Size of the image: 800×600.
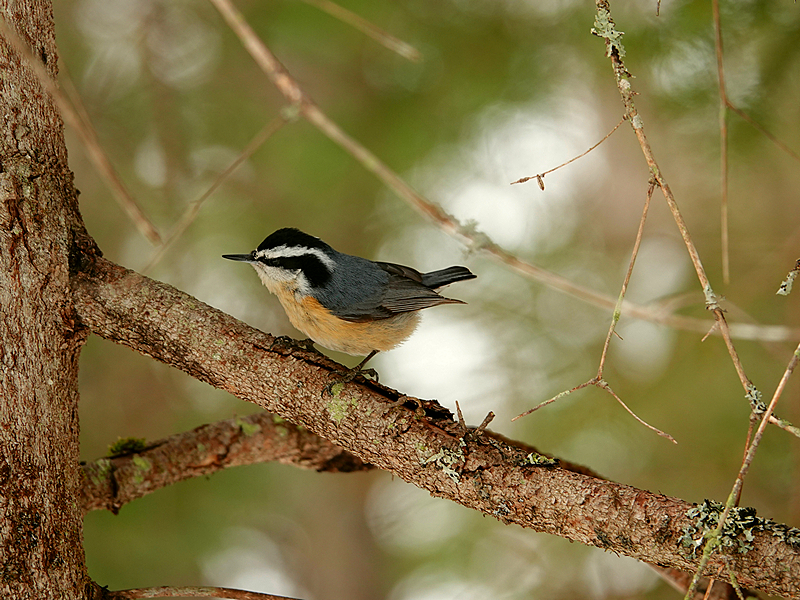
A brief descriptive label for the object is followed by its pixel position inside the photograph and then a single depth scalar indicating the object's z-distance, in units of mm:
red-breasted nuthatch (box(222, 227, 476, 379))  5876
